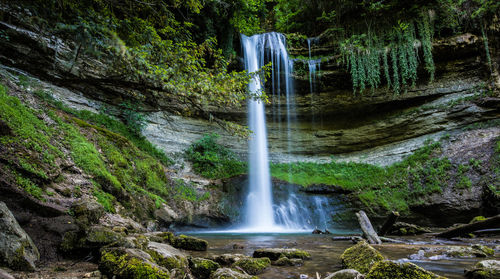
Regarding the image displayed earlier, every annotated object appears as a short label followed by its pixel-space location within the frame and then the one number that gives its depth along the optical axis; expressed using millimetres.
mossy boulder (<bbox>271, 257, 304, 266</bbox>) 3788
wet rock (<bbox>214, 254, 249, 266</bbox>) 3713
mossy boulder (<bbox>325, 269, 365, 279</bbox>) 2582
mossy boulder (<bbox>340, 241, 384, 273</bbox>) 3043
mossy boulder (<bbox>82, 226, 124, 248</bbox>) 3125
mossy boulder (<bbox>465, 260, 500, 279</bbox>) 2691
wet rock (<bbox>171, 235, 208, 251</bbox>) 4789
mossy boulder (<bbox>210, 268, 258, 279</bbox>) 2727
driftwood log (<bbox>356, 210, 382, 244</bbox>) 5666
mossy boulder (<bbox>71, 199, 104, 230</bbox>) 3813
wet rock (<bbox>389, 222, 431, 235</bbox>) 7578
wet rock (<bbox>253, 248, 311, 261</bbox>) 4098
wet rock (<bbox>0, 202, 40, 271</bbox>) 2309
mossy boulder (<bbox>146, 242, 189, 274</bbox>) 2933
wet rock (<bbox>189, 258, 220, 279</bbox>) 3062
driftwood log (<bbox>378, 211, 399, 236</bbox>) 6187
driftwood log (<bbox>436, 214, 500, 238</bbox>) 5730
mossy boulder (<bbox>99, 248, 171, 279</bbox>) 2309
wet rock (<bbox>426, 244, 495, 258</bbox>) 4098
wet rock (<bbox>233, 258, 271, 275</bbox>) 3390
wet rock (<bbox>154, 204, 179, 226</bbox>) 7369
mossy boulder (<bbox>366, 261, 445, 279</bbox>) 2293
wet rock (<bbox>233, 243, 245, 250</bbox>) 5361
